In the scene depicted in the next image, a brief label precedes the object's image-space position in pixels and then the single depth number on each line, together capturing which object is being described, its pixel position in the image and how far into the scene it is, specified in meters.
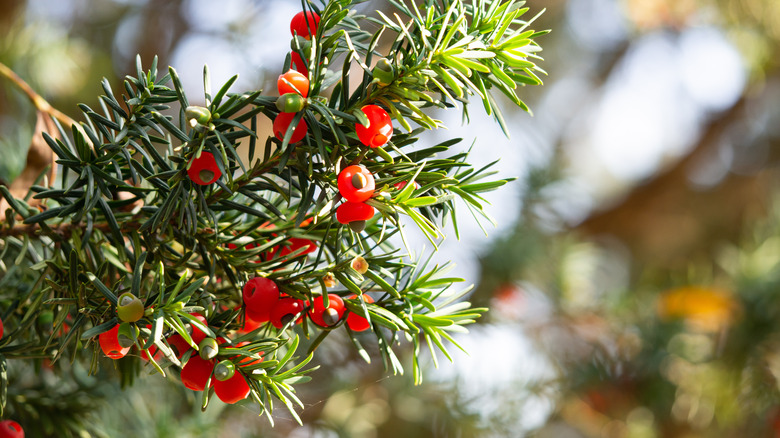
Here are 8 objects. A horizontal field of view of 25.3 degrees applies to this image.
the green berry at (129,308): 0.51
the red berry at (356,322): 0.55
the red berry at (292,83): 0.52
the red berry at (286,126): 0.53
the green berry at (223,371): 0.52
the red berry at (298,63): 0.55
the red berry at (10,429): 0.57
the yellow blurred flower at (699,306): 1.34
